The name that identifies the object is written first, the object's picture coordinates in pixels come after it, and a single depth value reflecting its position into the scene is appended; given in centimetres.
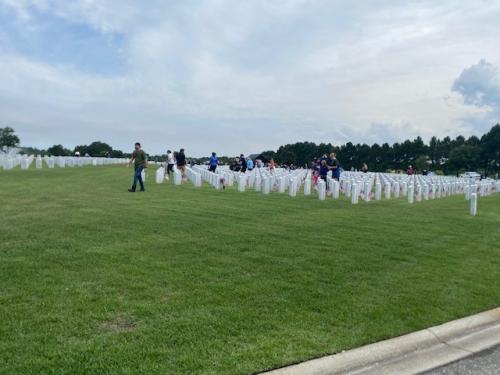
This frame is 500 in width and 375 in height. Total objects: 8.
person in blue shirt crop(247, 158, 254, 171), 3266
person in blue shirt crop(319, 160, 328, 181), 2039
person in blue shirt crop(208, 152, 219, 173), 2637
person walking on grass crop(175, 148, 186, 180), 2342
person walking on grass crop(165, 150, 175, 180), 2505
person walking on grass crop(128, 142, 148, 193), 1703
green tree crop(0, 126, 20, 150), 8869
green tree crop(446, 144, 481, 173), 8188
